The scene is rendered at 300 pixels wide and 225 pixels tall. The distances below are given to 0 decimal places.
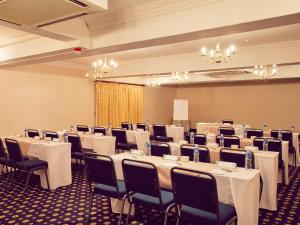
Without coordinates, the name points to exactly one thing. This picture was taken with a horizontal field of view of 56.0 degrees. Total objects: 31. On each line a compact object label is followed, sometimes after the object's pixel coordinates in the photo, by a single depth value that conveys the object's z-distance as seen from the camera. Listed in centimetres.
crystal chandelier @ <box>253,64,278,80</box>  960
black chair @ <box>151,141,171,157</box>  473
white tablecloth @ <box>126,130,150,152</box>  809
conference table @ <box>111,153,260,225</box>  314
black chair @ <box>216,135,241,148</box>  603
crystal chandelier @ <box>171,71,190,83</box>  1011
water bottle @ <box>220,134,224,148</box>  607
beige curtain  1159
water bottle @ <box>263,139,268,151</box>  556
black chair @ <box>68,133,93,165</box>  637
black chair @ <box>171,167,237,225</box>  273
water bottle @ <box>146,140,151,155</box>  488
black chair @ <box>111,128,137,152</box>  776
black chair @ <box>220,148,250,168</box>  420
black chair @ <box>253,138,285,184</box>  575
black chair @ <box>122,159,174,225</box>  313
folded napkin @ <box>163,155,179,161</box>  420
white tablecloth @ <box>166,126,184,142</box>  958
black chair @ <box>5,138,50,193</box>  514
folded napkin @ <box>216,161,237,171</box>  353
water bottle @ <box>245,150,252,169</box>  389
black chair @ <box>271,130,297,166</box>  749
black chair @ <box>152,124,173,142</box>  945
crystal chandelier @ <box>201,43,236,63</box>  566
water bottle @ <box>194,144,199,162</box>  437
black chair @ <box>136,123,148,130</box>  972
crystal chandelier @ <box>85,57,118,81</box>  752
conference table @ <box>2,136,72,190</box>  542
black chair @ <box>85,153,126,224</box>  349
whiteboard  1380
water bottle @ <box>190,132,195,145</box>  644
